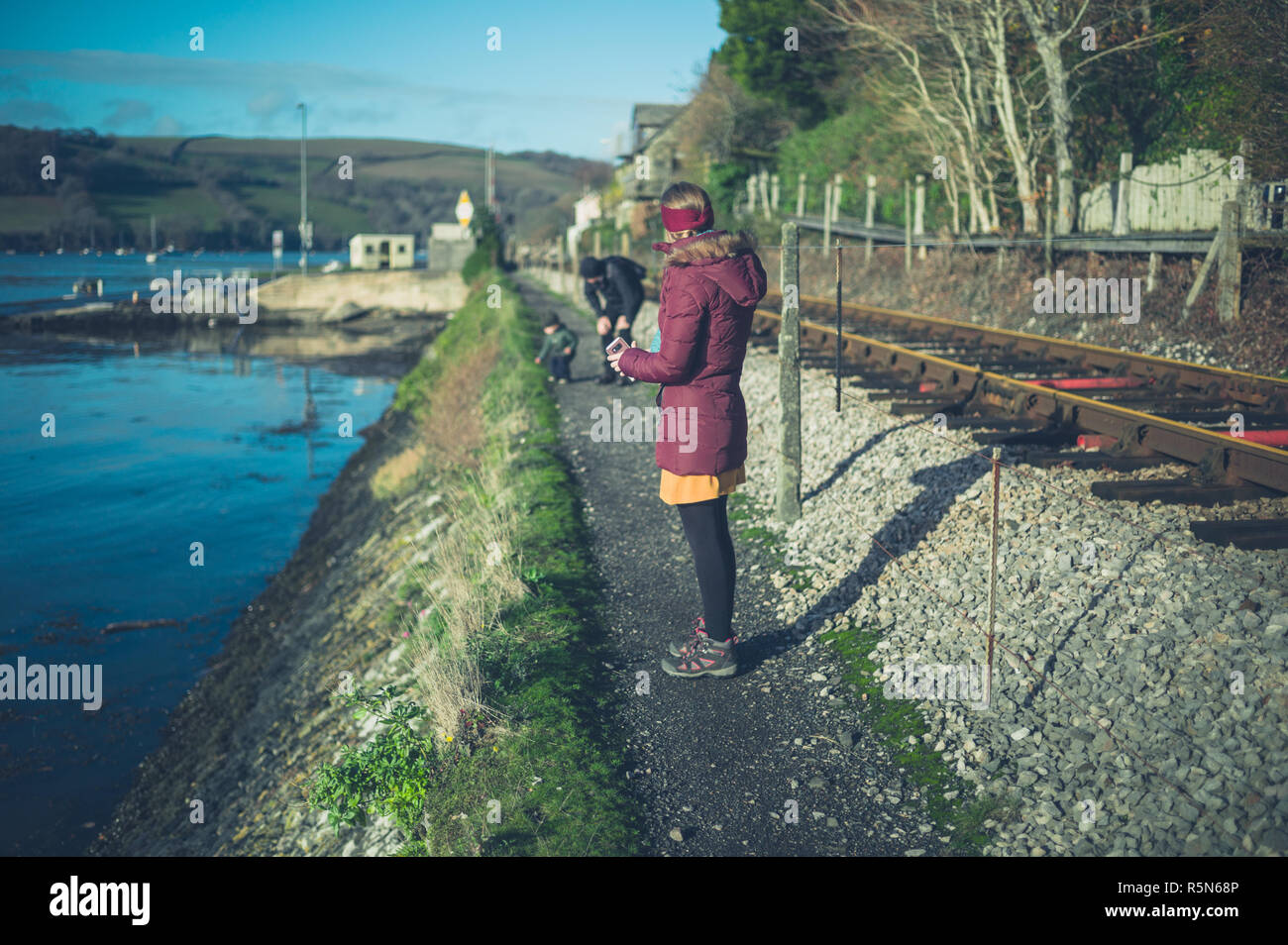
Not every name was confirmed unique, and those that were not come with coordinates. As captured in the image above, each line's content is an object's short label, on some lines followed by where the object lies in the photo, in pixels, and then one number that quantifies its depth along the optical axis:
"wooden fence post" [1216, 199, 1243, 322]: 12.30
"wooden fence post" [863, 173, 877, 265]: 24.95
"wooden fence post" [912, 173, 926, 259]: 22.18
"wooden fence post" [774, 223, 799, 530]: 7.64
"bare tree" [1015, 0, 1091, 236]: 17.08
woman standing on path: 4.54
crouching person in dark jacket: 12.31
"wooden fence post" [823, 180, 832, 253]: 26.34
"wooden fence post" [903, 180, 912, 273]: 20.92
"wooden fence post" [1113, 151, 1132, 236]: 16.42
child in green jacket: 15.89
